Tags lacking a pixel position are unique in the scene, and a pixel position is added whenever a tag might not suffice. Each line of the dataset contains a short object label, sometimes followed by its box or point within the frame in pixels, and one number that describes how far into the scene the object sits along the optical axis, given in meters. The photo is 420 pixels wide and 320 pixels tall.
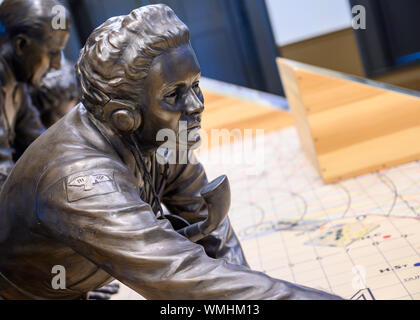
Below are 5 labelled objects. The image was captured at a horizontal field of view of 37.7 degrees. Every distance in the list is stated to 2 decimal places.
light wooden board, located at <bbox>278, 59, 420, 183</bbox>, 2.71
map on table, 1.69
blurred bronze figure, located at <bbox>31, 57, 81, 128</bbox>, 3.37
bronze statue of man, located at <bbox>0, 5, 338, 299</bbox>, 1.20
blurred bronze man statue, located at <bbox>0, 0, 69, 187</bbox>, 2.67
